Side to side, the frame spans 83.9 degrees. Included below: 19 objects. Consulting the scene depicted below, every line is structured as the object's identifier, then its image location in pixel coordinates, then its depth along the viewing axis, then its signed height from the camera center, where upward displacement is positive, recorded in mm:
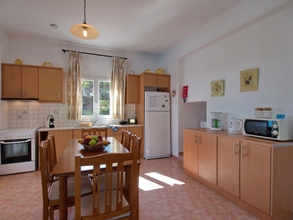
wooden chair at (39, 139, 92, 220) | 1405 -770
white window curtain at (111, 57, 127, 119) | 4328 +506
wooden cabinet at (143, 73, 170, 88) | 4207 +744
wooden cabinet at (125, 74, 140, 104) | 4312 +530
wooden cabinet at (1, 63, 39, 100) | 3295 +526
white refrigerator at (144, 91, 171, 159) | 4074 -447
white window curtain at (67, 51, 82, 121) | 3910 +486
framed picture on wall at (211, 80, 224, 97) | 2979 +387
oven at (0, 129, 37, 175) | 3033 -831
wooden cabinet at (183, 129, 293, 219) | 1710 -759
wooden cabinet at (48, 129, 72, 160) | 3453 -659
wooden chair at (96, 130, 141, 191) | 1703 -428
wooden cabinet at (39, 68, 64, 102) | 3529 +510
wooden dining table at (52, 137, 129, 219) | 1246 -486
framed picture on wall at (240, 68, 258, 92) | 2408 +442
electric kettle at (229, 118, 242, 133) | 2521 -256
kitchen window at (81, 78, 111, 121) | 4215 +255
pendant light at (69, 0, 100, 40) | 1893 +920
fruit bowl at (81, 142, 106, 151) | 1784 -432
